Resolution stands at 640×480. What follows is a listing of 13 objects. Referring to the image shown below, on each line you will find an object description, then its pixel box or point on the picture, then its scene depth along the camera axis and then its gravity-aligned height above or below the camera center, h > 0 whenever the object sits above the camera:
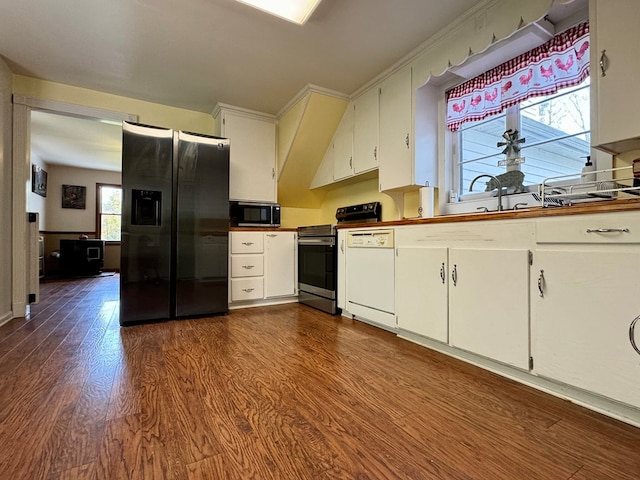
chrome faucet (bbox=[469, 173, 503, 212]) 1.97 +0.30
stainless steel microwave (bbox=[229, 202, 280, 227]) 3.41 +0.29
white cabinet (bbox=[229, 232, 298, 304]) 3.22 -0.28
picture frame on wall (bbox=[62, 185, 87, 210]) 6.63 +0.97
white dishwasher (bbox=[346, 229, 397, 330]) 2.34 -0.30
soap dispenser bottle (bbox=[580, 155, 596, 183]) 1.62 +0.37
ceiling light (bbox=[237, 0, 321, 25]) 1.86 +1.45
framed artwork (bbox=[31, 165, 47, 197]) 5.45 +1.13
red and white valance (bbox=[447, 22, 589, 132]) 1.71 +1.05
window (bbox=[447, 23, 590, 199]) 1.76 +0.88
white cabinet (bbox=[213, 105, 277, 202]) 3.49 +1.05
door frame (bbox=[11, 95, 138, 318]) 2.84 +0.50
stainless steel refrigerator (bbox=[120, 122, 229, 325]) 2.64 +0.15
